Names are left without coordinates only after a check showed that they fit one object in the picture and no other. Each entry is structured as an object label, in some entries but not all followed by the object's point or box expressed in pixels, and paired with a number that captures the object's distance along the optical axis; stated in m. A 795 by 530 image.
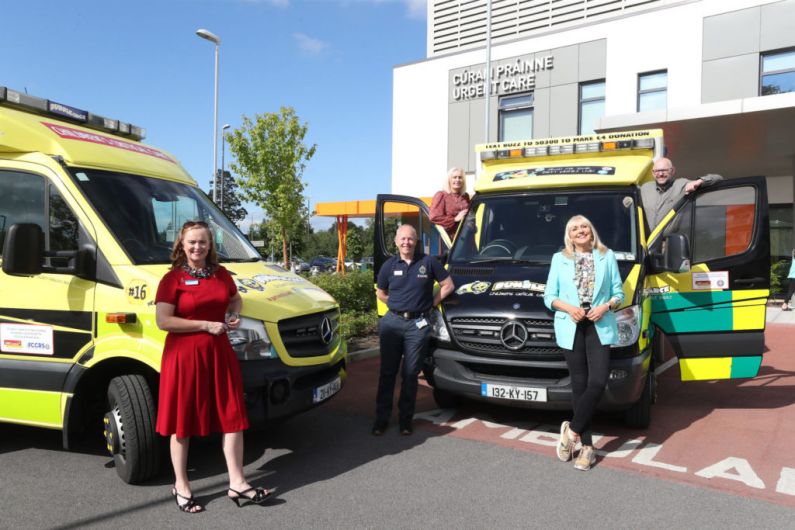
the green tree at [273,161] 28.30
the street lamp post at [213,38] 22.89
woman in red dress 3.66
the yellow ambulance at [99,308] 4.07
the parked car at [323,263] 49.82
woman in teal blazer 4.41
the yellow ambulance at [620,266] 4.93
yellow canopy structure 28.12
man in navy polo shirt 5.23
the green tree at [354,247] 49.50
